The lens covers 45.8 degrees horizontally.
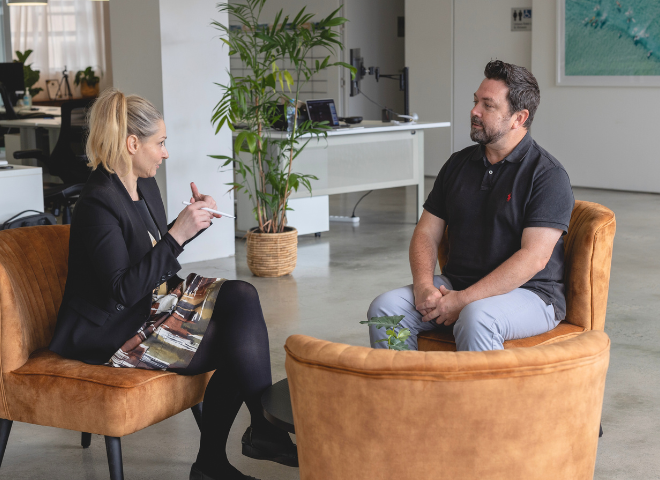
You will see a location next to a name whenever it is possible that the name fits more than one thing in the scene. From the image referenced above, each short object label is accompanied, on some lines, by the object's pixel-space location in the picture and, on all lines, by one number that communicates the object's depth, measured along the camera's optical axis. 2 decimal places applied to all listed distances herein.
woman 2.01
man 2.30
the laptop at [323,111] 5.71
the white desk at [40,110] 7.71
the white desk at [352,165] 5.79
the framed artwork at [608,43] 7.78
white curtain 11.68
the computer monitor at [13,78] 8.09
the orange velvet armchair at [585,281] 2.36
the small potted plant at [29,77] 9.38
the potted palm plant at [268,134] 4.55
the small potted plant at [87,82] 11.68
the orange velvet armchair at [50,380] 1.97
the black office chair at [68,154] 5.83
